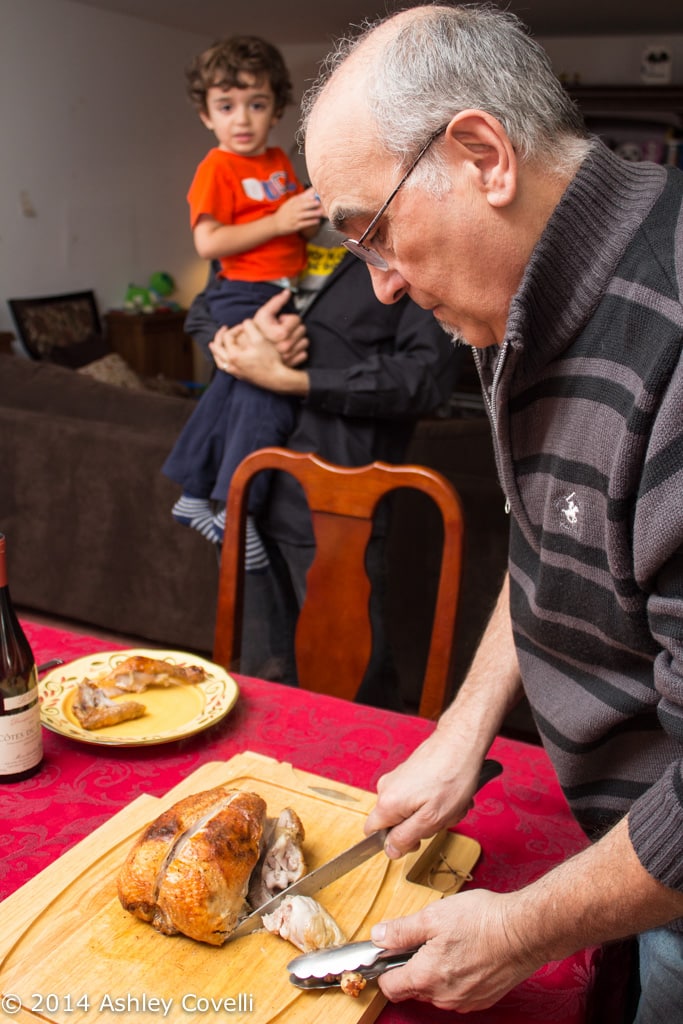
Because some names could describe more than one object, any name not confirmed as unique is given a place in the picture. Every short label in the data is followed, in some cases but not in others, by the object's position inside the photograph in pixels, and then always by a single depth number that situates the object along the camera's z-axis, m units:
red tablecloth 0.90
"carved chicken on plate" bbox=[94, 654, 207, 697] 1.38
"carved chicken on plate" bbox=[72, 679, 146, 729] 1.28
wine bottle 1.14
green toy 7.59
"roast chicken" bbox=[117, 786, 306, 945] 0.88
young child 2.33
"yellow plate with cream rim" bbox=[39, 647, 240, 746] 1.24
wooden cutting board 0.82
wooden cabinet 7.45
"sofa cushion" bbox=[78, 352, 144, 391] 5.69
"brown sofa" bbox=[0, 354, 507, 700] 3.11
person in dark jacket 2.15
